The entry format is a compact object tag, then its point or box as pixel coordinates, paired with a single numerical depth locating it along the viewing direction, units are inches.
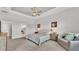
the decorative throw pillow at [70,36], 40.3
